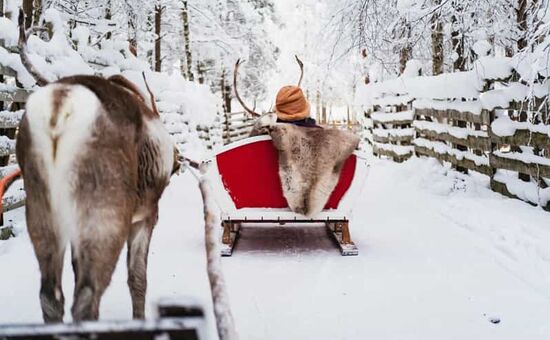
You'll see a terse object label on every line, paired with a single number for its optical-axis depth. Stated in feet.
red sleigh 17.56
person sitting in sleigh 16.81
